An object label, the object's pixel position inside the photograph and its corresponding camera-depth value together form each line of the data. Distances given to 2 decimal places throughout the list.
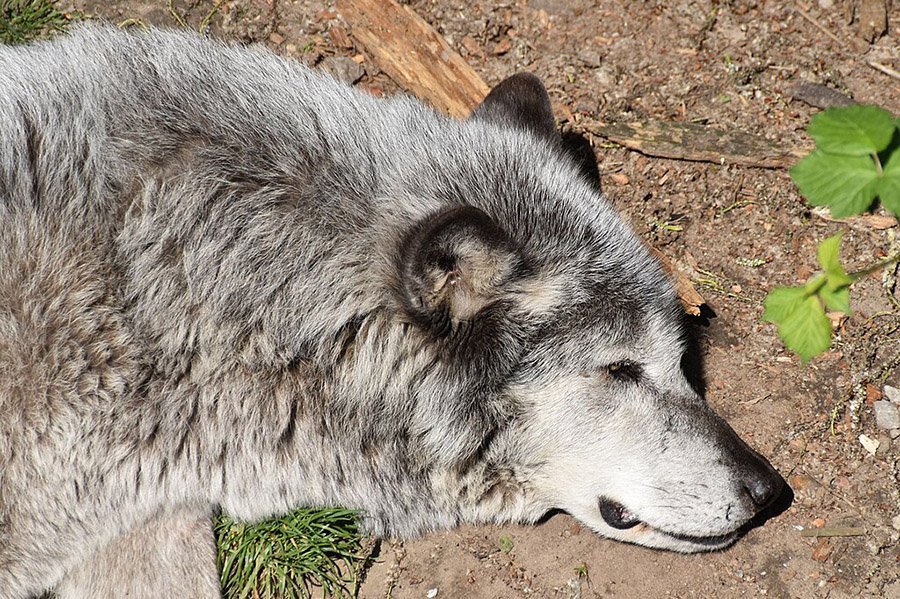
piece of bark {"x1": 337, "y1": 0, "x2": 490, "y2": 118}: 5.75
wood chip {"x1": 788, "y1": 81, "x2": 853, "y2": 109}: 6.01
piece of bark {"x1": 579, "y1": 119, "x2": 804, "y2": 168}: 5.78
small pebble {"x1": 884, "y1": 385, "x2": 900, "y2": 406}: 4.97
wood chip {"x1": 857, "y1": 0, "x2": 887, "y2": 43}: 6.28
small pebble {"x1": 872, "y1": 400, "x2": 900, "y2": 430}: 4.90
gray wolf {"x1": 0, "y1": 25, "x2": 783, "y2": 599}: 3.80
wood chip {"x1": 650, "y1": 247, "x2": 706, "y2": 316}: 5.18
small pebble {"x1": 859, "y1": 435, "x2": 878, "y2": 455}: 4.84
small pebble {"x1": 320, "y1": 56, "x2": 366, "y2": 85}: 6.13
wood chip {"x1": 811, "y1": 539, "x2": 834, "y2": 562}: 4.53
